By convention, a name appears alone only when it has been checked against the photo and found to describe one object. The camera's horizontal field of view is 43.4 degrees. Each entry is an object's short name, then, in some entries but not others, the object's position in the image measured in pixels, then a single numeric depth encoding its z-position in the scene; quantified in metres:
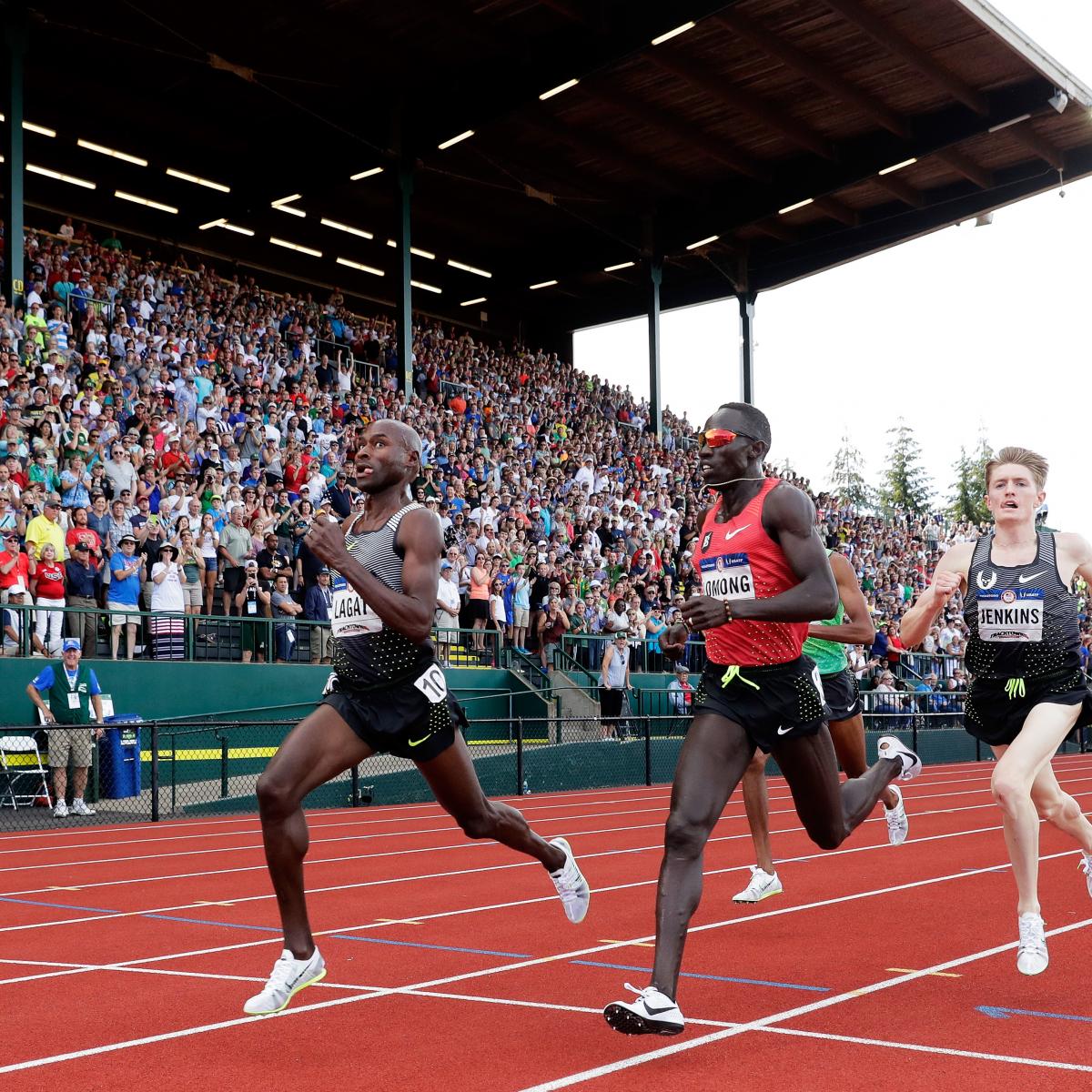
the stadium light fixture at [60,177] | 30.08
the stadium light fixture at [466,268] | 39.16
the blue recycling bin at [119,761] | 15.25
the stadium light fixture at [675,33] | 25.08
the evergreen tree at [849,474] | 95.56
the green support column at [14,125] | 22.22
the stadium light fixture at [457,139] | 28.31
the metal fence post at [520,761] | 17.47
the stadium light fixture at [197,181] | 31.38
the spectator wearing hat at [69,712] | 14.49
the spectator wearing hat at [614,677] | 21.67
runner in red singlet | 4.91
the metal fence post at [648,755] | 19.73
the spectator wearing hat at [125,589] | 16.30
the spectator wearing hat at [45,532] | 15.59
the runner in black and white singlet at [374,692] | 5.13
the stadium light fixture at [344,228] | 35.34
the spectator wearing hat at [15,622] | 15.36
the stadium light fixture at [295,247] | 35.65
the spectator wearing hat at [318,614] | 19.16
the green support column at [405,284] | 29.14
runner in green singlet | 8.04
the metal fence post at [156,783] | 14.35
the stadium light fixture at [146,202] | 31.83
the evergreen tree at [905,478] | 93.25
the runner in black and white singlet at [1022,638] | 5.86
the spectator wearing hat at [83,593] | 16.02
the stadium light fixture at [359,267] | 37.82
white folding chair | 14.41
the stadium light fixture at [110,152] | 29.95
